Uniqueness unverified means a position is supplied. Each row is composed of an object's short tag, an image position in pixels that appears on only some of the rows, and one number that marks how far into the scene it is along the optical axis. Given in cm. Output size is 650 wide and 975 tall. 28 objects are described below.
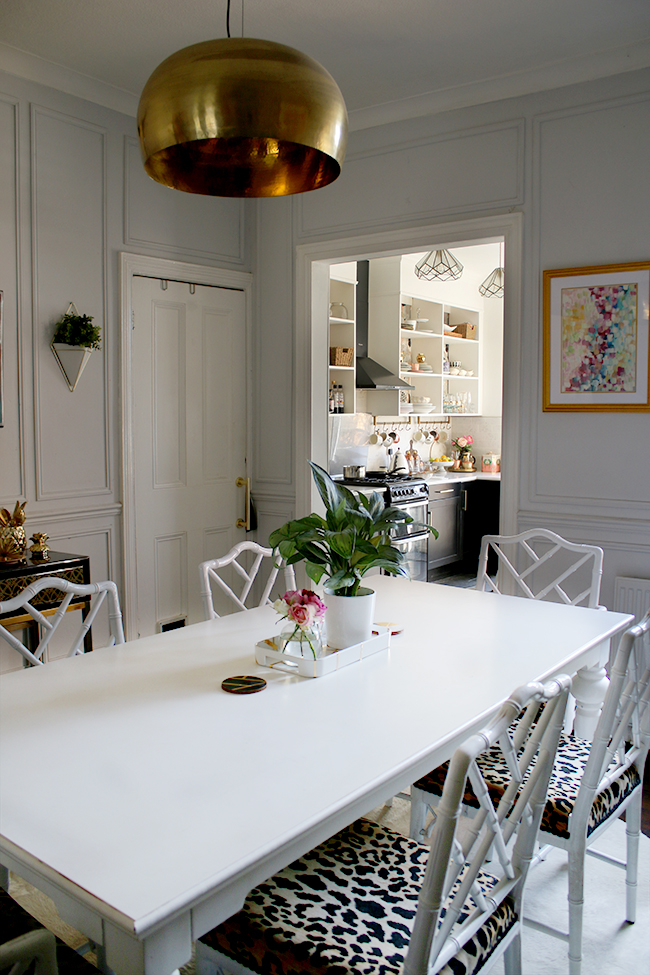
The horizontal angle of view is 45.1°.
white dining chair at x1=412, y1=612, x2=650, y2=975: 173
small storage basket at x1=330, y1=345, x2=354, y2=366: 573
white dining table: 107
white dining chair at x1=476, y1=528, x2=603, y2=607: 301
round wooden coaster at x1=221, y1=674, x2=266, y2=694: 176
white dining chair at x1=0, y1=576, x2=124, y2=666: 205
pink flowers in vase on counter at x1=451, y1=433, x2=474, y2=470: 742
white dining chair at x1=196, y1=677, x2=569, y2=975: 118
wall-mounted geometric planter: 360
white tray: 187
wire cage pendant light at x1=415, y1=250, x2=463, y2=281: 606
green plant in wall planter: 359
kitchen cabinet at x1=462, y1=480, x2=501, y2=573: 675
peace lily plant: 198
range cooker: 557
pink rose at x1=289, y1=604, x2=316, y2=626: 184
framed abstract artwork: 332
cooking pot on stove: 602
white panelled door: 407
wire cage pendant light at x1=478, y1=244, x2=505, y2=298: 701
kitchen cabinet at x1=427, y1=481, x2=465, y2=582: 622
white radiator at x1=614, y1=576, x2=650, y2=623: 329
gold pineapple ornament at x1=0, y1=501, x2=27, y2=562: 310
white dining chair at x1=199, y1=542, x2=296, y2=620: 259
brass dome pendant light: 137
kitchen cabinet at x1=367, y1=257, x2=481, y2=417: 634
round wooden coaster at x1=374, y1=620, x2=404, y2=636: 224
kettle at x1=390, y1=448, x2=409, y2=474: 649
